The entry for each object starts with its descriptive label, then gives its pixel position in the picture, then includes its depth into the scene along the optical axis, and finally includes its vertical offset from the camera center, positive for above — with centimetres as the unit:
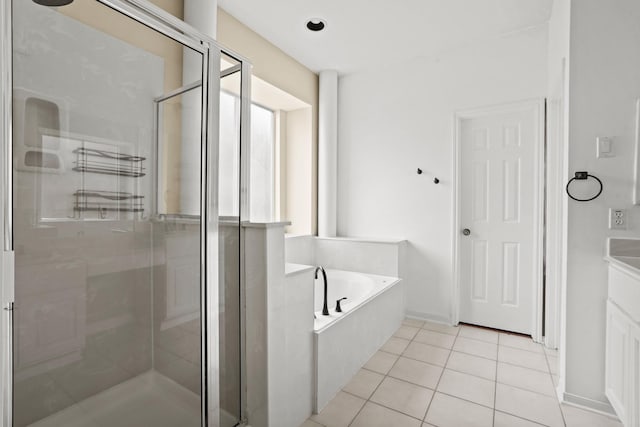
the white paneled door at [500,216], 283 -4
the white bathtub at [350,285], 295 -71
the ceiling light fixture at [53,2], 96 +62
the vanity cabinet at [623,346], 135 -62
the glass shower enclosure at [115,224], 93 -5
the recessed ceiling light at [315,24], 270 +158
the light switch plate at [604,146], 178 +36
